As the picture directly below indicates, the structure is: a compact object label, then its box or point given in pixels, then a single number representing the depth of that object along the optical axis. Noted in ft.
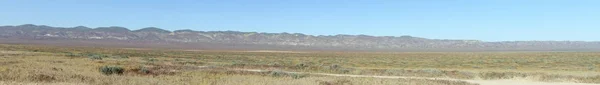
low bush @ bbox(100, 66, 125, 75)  82.74
